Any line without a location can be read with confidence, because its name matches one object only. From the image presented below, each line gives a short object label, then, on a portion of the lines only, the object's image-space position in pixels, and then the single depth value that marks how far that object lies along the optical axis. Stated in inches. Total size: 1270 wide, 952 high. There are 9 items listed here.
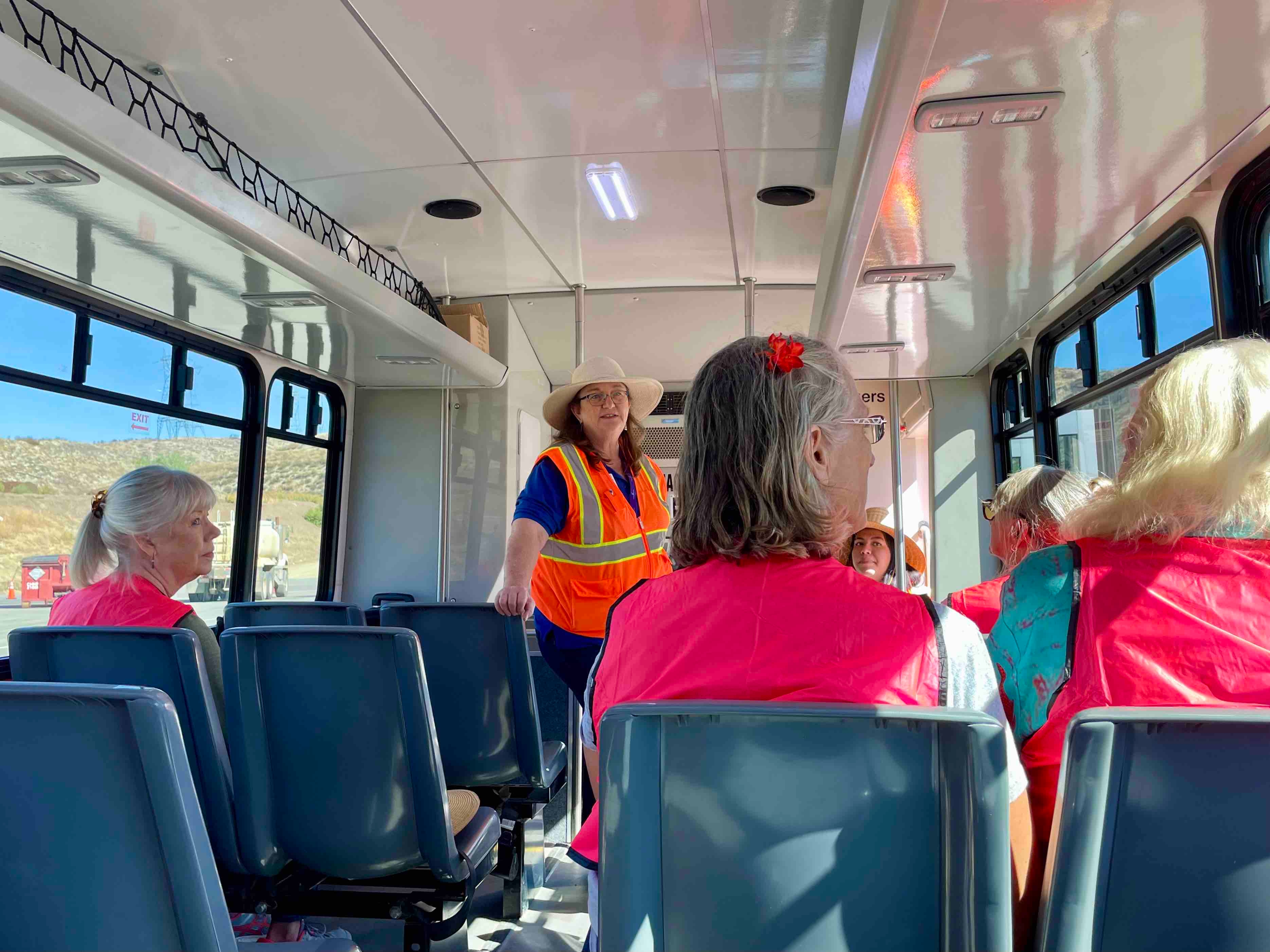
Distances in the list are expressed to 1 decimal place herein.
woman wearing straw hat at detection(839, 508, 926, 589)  179.0
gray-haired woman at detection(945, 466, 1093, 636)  90.6
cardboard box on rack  243.0
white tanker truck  223.1
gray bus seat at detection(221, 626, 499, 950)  70.8
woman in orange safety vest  104.8
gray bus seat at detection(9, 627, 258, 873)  69.5
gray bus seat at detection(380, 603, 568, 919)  97.4
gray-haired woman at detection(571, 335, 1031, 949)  36.6
